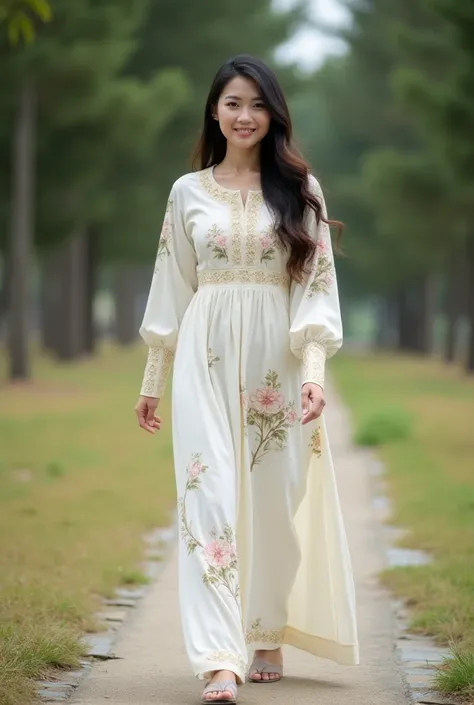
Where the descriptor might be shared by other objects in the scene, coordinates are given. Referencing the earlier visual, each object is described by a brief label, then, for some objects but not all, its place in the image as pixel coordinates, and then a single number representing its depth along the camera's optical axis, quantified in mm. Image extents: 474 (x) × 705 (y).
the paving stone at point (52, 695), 6743
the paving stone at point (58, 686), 6940
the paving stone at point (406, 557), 11046
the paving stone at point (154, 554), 11389
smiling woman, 7041
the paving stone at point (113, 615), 8911
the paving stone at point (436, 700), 6713
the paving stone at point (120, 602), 9430
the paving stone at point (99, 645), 7842
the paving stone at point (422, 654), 7787
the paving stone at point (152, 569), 10631
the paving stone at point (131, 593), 9723
